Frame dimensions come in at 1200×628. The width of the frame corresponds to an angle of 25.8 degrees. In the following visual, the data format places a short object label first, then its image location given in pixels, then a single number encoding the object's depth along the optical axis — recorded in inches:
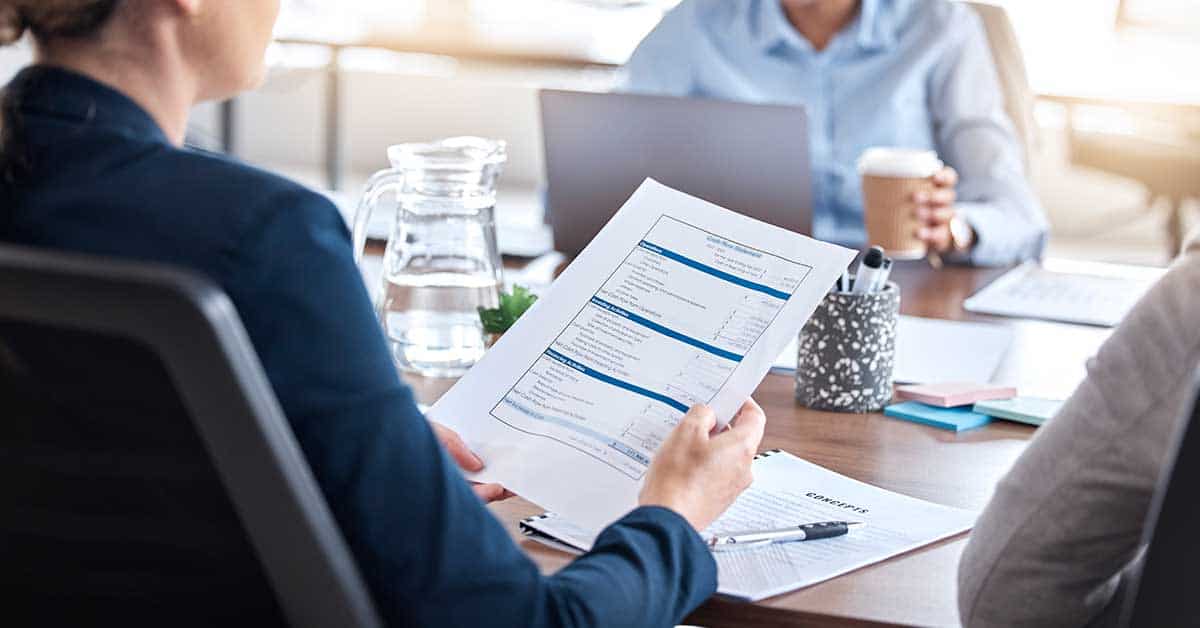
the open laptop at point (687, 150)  101.5
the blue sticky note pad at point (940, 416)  83.5
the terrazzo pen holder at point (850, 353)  83.5
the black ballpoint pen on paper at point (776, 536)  72.7
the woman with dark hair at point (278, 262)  62.8
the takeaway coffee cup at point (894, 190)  101.4
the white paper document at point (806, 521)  71.1
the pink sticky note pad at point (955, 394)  84.7
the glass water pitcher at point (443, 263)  88.6
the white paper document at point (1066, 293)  99.2
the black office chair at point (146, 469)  47.2
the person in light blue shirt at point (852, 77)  118.7
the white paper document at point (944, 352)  89.0
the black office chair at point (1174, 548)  59.2
